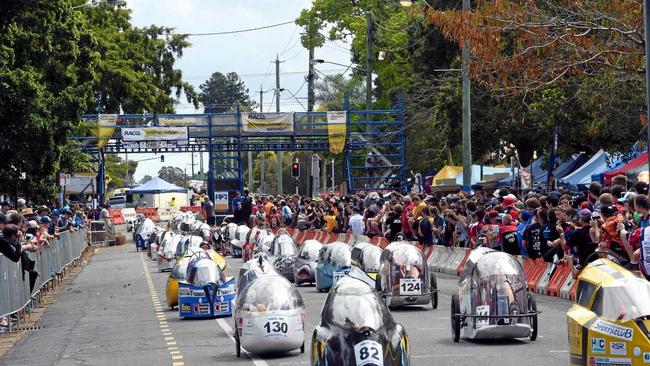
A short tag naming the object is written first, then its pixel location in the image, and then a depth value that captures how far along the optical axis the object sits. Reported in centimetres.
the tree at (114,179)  18202
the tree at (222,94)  19738
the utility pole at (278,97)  9614
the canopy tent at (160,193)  10603
